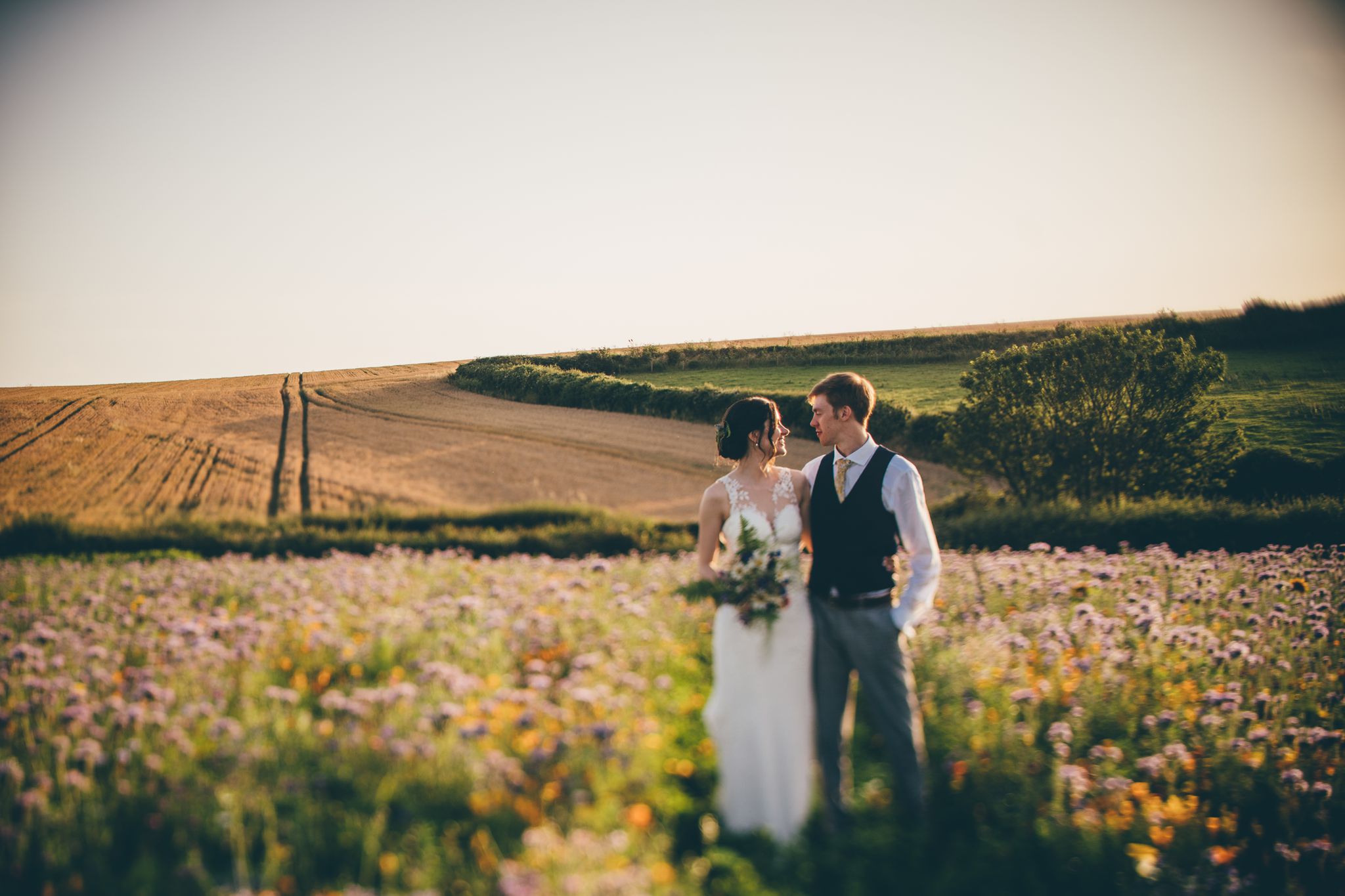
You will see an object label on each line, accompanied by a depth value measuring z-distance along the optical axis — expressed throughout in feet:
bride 14.21
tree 42.06
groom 14.11
